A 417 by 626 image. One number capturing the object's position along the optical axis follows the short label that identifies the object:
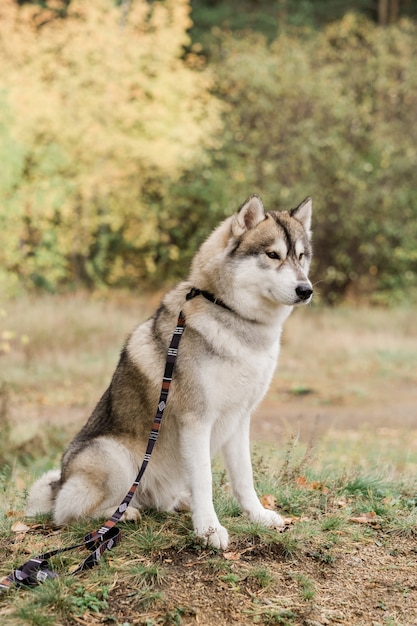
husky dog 3.71
